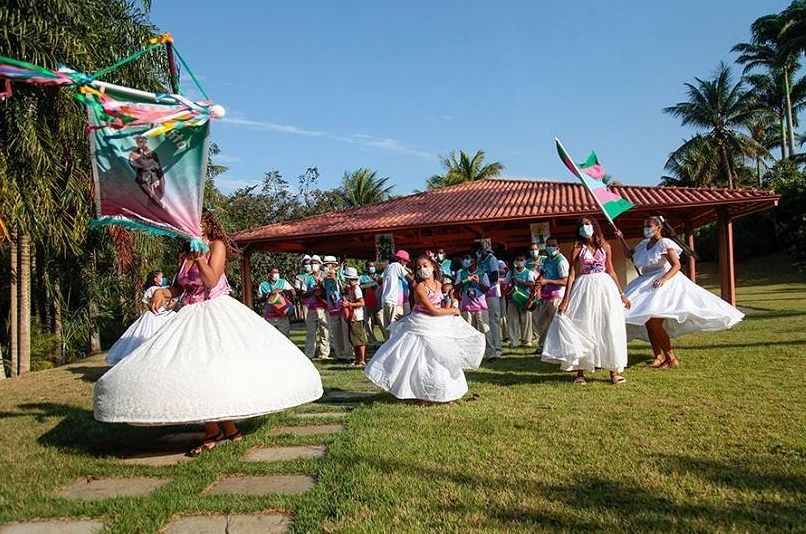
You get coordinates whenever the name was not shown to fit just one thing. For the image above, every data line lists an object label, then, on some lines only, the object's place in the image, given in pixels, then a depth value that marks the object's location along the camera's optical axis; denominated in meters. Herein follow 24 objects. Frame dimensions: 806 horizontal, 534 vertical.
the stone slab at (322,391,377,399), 7.24
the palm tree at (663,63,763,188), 45.25
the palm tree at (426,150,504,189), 41.81
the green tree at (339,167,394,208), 44.53
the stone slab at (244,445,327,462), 4.60
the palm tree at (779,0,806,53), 36.44
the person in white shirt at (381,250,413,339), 10.82
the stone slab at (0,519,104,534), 3.37
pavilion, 16.25
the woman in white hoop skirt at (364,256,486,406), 6.21
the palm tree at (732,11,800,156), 43.39
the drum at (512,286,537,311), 12.13
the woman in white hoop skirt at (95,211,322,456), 4.45
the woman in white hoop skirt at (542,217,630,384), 7.04
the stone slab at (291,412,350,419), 6.06
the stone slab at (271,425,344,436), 5.38
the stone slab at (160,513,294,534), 3.23
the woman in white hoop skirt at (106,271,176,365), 10.38
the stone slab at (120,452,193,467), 4.63
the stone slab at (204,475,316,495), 3.85
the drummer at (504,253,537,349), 12.30
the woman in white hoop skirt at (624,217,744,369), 7.88
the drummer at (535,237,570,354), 10.24
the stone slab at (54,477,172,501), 3.94
